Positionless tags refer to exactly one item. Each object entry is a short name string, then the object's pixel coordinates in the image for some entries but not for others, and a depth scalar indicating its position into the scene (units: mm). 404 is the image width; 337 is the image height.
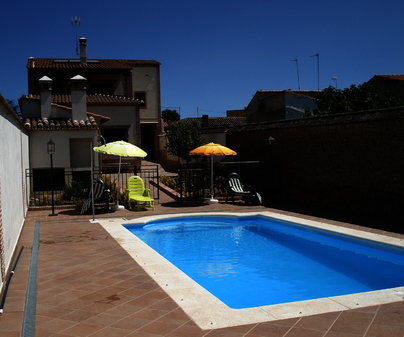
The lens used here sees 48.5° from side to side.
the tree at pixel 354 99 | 25422
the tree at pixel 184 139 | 24875
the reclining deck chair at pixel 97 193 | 13766
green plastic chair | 14539
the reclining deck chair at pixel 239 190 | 15531
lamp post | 12953
